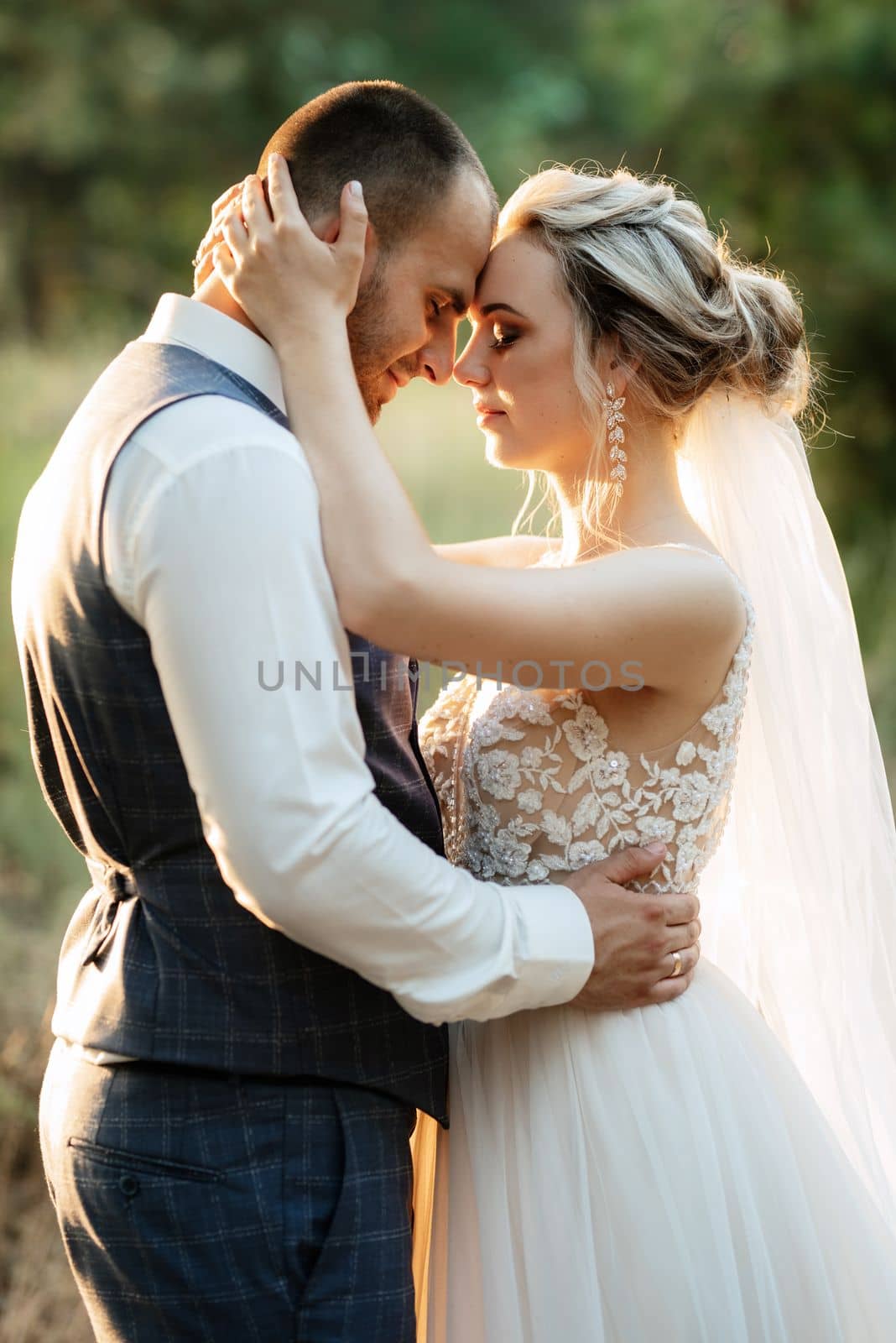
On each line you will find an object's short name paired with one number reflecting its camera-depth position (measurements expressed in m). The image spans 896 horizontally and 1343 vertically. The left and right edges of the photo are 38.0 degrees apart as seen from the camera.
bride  1.88
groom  1.57
